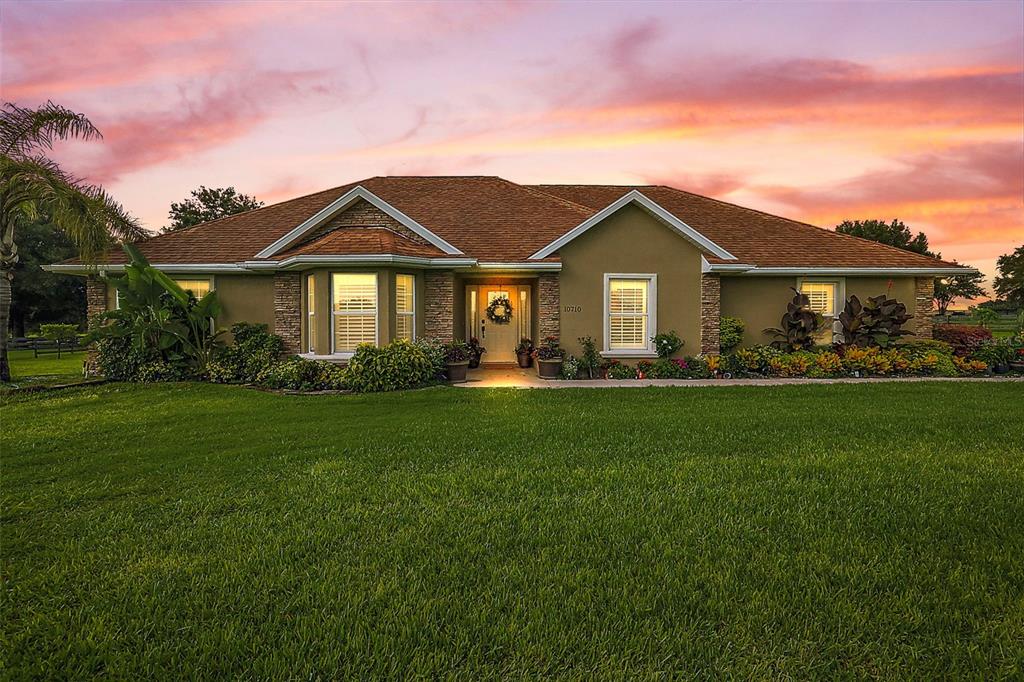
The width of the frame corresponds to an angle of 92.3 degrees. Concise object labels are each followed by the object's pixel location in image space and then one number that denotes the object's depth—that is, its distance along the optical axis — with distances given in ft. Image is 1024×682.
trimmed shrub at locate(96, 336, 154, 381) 41.70
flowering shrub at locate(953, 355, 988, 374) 44.01
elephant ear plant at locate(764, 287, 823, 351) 46.73
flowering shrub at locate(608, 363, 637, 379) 43.39
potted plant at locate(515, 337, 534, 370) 50.62
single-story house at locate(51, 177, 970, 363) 41.24
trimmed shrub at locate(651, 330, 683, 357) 44.55
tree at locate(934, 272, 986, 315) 199.72
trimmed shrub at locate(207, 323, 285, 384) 41.34
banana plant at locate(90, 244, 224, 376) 40.68
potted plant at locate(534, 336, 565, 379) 43.09
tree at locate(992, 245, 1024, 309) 193.48
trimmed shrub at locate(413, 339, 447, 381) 40.29
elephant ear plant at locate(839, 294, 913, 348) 46.14
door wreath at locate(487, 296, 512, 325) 52.37
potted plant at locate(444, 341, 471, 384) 40.75
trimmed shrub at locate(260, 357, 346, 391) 37.81
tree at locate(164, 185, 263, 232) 123.44
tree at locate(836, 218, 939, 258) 131.85
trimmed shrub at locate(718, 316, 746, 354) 45.80
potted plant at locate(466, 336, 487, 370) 49.70
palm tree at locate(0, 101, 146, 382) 37.19
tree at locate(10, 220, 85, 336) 107.55
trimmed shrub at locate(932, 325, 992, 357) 47.39
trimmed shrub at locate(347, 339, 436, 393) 36.81
